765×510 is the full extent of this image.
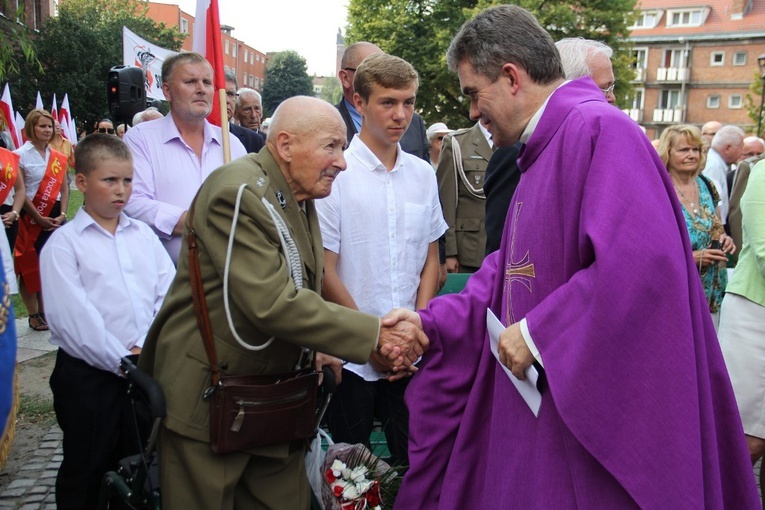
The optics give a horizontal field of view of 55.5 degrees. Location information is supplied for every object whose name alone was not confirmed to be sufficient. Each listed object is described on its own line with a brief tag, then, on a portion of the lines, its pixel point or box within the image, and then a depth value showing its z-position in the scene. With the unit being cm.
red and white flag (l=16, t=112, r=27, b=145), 1408
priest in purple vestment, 206
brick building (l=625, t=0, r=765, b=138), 5616
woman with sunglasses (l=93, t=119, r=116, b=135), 1208
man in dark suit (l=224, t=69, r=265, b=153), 578
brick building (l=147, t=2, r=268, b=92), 6994
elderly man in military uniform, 246
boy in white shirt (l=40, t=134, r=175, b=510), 329
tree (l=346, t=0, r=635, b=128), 3016
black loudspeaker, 643
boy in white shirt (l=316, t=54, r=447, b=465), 361
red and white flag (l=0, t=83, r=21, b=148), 1152
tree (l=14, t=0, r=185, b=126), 3372
